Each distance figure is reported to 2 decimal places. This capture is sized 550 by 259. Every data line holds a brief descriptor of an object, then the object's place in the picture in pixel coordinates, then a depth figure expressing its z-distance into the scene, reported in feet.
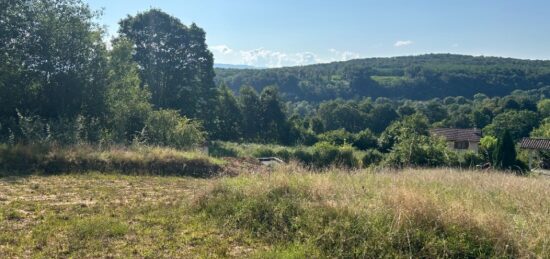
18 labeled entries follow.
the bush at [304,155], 100.86
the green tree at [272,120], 171.12
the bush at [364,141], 171.32
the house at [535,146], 107.49
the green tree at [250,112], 166.61
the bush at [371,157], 93.59
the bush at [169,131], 62.08
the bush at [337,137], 173.66
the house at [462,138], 168.96
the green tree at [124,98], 58.08
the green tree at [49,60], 48.42
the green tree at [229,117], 151.53
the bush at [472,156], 82.96
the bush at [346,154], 95.69
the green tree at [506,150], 77.62
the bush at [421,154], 63.98
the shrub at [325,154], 99.82
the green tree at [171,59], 104.58
